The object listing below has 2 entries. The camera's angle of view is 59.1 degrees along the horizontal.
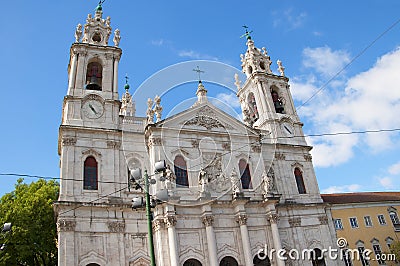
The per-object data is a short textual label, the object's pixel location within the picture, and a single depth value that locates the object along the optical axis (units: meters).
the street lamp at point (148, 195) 12.05
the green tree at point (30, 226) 24.72
